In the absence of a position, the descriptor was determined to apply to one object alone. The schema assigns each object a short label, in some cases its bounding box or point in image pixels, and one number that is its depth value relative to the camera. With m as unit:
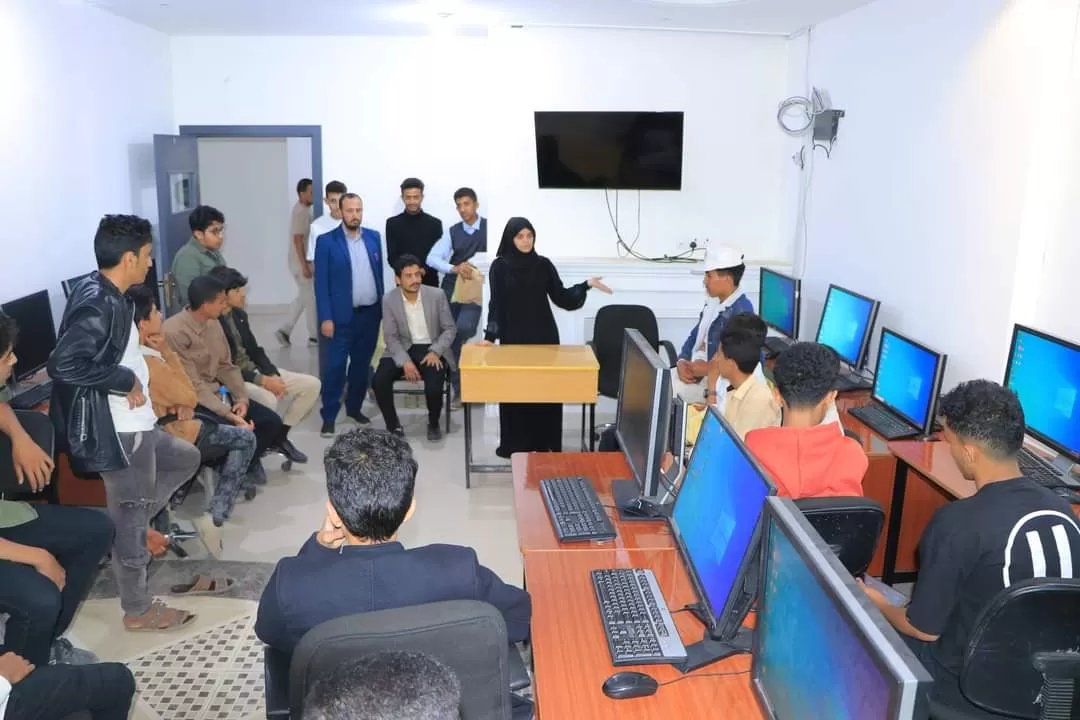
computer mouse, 1.92
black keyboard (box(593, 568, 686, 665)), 2.04
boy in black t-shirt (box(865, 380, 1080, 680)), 2.11
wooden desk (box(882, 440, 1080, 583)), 3.42
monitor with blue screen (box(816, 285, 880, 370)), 4.57
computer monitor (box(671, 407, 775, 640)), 1.85
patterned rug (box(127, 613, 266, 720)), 3.09
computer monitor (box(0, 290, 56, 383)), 4.36
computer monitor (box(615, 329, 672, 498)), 2.56
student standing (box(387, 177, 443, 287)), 7.08
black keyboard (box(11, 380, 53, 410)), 4.12
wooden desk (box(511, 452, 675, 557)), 2.69
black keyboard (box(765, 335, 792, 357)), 5.17
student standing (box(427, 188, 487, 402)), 6.57
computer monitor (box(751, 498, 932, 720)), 1.17
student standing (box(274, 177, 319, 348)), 7.98
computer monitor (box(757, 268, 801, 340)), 5.28
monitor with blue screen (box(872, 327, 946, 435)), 3.75
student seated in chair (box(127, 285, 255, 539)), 3.95
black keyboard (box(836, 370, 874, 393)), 4.52
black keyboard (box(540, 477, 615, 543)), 2.72
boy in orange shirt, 2.46
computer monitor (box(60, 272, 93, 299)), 5.05
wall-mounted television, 6.23
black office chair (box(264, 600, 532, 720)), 1.56
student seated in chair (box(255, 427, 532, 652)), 1.83
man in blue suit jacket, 6.01
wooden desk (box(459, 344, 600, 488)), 4.74
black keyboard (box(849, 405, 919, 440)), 3.79
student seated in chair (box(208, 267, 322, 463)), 4.82
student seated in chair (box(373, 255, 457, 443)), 5.84
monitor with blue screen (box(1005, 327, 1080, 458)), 3.05
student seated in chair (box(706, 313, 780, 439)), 3.25
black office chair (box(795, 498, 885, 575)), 2.27
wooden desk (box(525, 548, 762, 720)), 1.89
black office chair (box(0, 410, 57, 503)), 3.34
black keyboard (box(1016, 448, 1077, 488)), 3.06
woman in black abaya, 5.22
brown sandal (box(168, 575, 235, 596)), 3.88
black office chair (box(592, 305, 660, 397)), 5.47
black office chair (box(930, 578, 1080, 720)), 1.96
